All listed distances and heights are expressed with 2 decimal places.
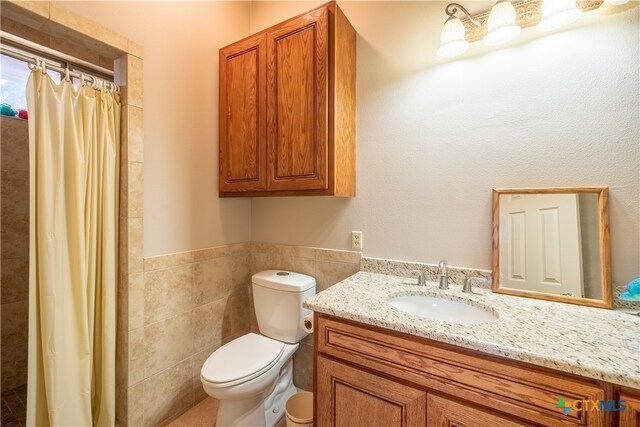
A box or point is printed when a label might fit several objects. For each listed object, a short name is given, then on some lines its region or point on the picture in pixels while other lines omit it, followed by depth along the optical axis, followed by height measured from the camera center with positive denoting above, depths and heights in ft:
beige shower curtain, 3.77 -0.50
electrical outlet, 5.17 -0.50
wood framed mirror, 3.36 -0.46
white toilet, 4.18 -2.48
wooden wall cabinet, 4.41 +2.00
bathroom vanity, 2.17 -1.48
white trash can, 4.36 -3.56
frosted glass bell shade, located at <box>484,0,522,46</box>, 3.58 +2.62
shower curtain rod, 3.68 +2.30
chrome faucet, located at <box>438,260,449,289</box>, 4.08 -0.98
